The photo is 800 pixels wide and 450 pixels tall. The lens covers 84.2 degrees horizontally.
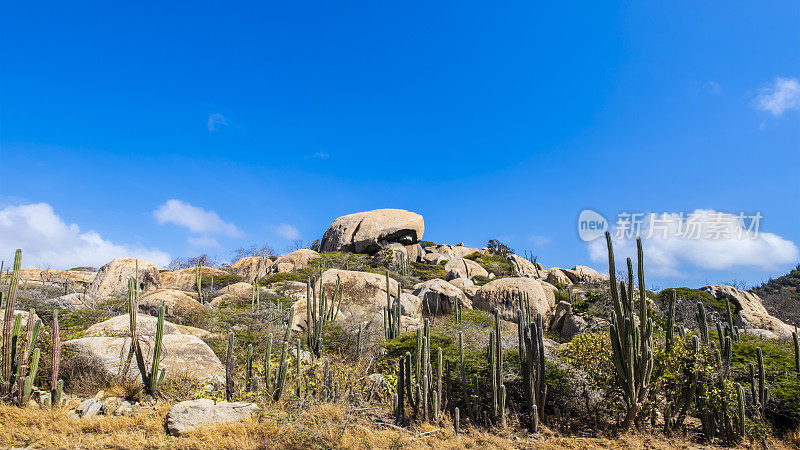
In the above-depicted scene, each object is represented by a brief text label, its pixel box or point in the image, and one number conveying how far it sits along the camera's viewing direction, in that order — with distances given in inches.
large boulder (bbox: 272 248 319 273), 1227.9
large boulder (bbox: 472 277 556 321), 710.5
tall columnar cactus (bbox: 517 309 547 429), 278.1
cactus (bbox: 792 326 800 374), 314.9
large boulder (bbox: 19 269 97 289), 1029.8
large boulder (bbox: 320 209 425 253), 1457.9
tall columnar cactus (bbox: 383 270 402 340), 432.1
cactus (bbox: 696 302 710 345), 308.1
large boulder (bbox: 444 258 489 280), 1245.1
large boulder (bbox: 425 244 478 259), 1681.8
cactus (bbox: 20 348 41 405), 284.0
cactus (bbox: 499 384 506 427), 274.4
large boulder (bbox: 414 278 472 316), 700.7
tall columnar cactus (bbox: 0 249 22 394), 286.4
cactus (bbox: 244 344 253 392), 311.7
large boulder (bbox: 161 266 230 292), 1060.7
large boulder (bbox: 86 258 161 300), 804.0
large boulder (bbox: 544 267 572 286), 1246.9
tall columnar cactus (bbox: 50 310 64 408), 282.8
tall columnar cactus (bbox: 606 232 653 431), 242.4
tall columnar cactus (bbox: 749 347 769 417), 284.2
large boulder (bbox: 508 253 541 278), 1429.6
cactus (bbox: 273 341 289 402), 289.0
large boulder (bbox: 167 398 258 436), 254.5
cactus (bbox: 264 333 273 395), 302.4
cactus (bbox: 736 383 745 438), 260.7
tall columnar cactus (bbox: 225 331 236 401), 289.1
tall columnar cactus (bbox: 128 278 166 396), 292.3
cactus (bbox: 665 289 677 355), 279.6
